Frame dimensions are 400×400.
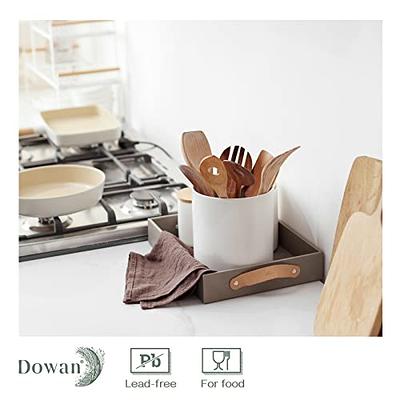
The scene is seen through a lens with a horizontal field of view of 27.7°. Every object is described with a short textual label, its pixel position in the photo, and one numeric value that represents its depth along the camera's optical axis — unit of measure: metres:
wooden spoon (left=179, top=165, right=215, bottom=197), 1.15
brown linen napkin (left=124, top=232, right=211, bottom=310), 1.17
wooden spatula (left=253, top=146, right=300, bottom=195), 1.14
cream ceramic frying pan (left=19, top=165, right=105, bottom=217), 1.38
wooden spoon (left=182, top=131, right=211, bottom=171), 1.25
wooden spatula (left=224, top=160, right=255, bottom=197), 1.15
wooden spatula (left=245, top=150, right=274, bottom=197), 1.19
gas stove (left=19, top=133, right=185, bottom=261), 1.37
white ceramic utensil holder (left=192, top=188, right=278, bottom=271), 1.16
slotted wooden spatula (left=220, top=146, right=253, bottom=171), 1.25
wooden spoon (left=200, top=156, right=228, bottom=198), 1.15
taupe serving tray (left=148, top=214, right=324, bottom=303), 1.16
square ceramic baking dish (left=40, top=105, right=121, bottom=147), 1.83
